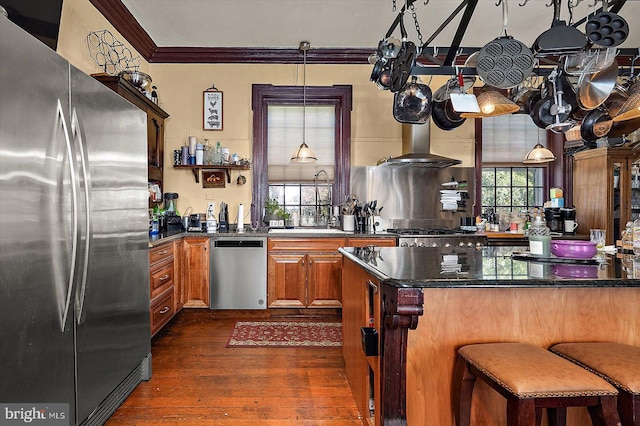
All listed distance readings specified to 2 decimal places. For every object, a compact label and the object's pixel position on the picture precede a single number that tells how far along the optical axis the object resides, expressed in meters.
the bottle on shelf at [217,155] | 4.43
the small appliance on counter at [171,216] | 4.03
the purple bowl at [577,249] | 1.93
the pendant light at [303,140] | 4.21
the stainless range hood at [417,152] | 4.14
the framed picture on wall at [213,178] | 4.54
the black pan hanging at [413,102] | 2.52
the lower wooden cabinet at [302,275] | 3.95
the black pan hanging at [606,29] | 1.70
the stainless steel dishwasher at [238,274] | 3.92
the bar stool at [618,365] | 1.26
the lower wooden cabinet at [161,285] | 3.00
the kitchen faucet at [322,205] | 4.71
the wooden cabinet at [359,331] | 1.78
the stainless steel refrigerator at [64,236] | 1.33
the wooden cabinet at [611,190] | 4.14
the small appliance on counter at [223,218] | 4.41
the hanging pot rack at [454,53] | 2.13
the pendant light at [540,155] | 4.39
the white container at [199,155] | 4.39
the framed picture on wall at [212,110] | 4.56
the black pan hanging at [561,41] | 1.77
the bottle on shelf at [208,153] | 4.43
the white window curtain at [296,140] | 4.68
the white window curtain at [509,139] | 4.82
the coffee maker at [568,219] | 4.35
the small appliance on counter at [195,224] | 4.15
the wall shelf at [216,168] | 4.38
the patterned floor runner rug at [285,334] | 3.26
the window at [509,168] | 4.82
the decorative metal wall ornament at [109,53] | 3.30
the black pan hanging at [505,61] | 1.91
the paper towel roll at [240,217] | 4.33
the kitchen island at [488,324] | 1.70
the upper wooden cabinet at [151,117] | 3.04
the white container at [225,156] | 4.46
